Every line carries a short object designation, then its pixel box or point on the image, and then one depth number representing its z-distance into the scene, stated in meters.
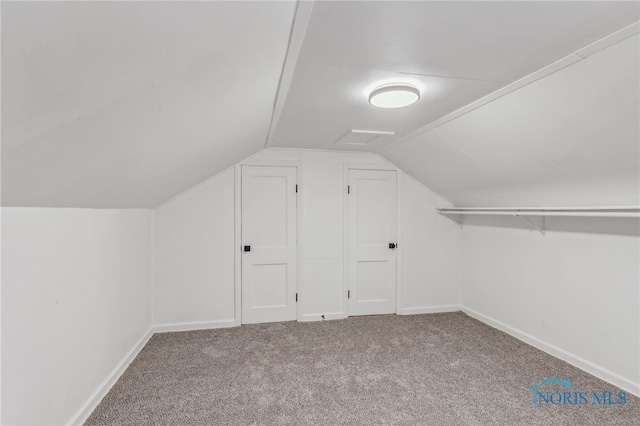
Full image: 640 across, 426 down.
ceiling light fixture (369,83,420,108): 1.90
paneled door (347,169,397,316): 4.06
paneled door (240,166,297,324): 3.79
